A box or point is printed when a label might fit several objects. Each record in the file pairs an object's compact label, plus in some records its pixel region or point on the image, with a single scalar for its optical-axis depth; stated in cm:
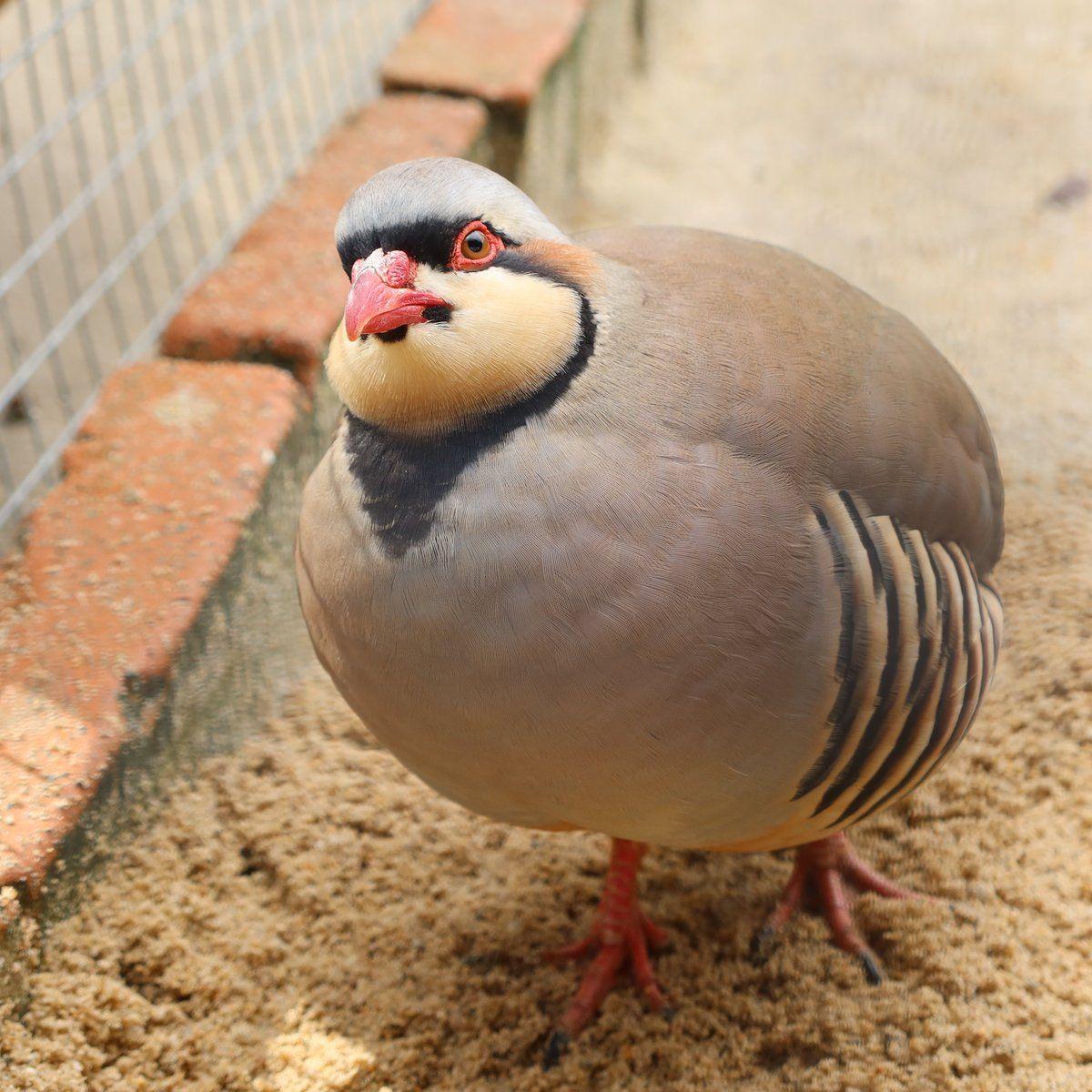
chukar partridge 155
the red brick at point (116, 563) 213
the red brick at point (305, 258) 290
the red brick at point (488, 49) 377
